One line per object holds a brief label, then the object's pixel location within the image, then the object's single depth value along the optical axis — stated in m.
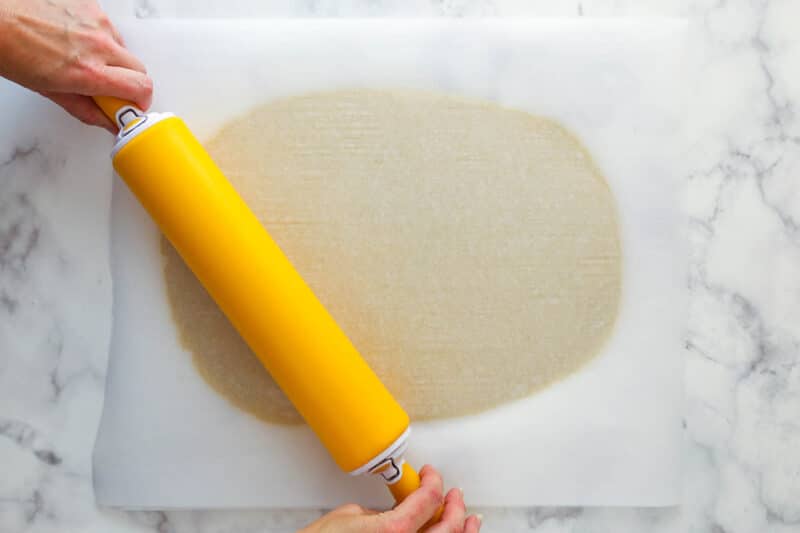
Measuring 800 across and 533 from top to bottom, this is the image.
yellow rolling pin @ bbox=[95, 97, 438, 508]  0.68
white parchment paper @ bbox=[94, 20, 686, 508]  0.78
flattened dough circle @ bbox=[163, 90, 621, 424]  0.77
